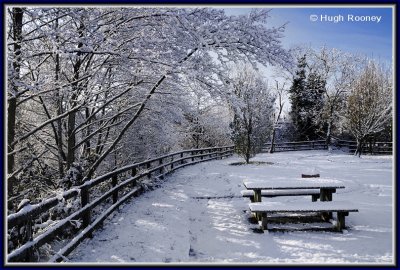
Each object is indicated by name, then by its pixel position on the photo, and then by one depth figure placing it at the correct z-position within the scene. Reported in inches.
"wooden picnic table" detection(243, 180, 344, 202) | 303.1
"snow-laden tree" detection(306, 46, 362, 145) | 1448.1
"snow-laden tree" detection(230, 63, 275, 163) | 890.7
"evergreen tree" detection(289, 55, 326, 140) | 1572.3
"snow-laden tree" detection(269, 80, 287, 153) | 1454.7
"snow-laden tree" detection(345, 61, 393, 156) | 1061.1
